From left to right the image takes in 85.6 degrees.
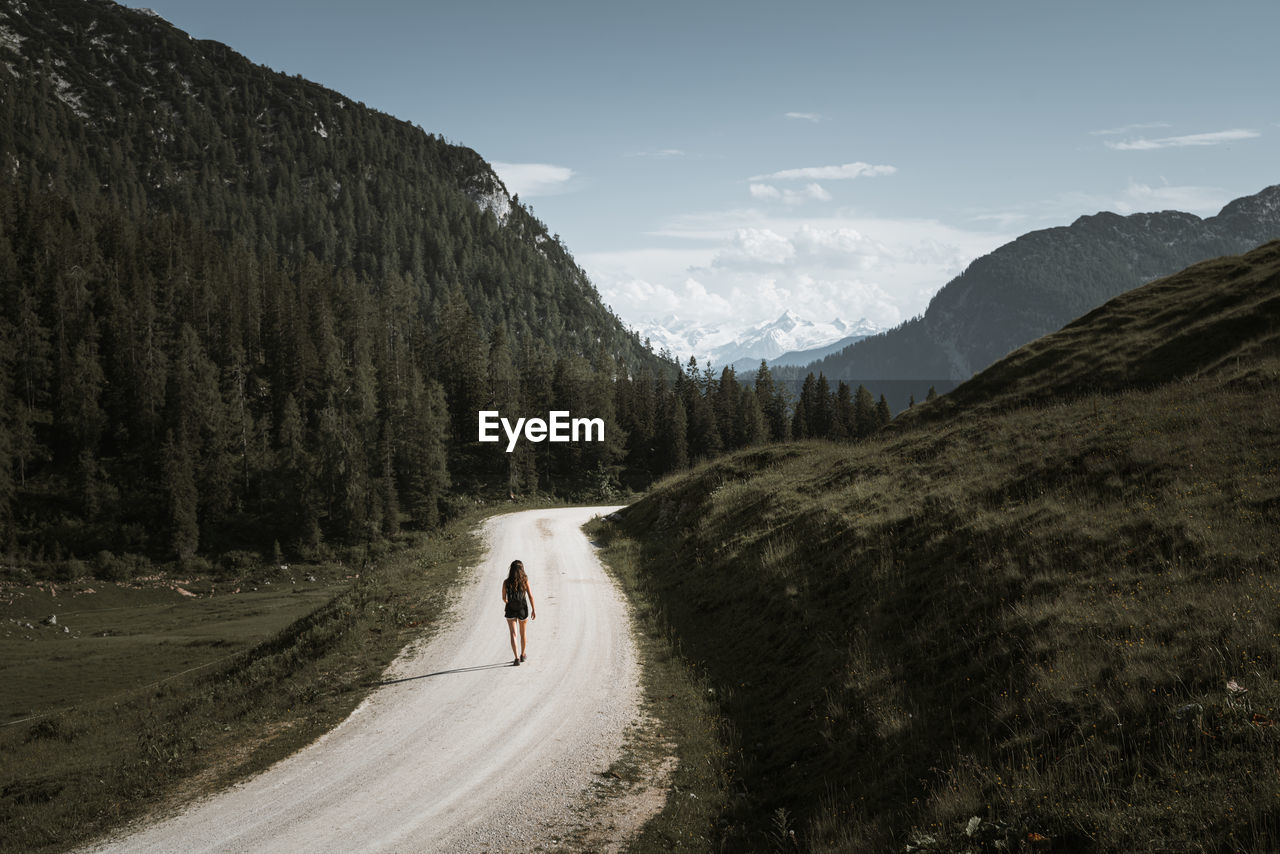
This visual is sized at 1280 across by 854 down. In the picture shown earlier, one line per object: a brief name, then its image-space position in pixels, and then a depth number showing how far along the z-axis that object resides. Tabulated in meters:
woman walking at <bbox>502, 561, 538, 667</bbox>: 17.70
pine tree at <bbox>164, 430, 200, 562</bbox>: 82.44
